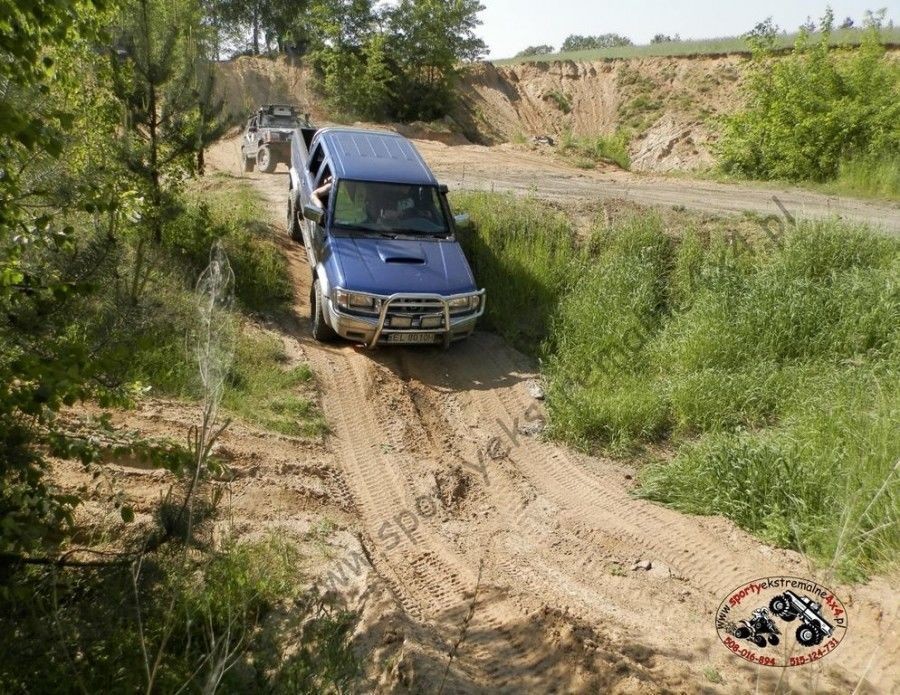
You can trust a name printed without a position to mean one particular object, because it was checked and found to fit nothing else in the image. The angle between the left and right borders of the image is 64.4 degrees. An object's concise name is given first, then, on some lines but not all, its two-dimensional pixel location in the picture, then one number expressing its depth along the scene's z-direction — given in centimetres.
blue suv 828
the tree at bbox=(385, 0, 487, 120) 2966
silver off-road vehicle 1659
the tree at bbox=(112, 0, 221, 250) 824
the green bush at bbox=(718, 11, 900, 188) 1645
